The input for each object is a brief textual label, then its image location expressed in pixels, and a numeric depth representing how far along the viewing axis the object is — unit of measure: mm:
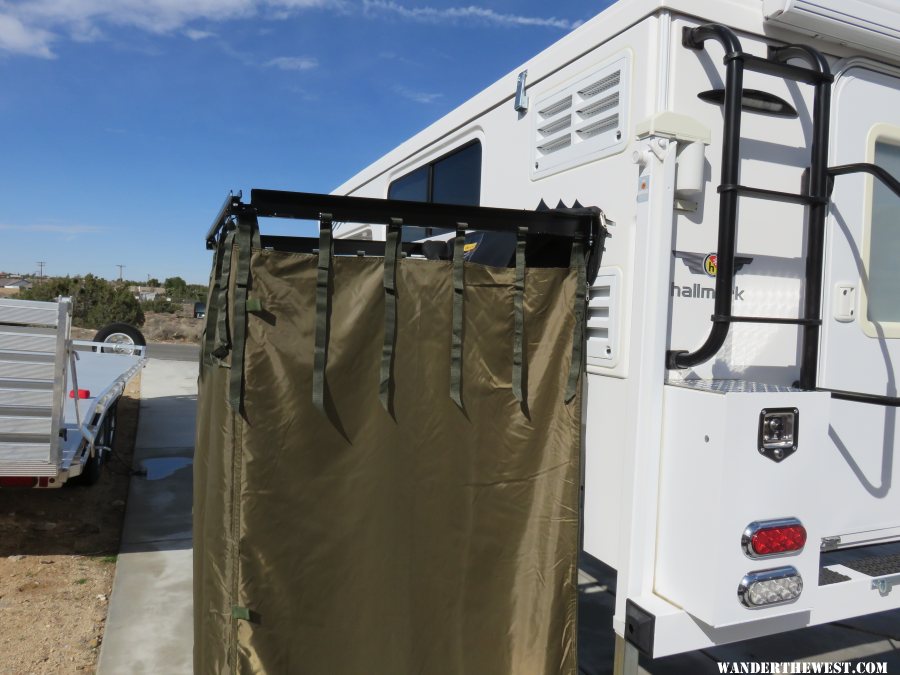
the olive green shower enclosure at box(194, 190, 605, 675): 2049
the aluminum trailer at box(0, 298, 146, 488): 3998
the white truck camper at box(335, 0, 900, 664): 2057
